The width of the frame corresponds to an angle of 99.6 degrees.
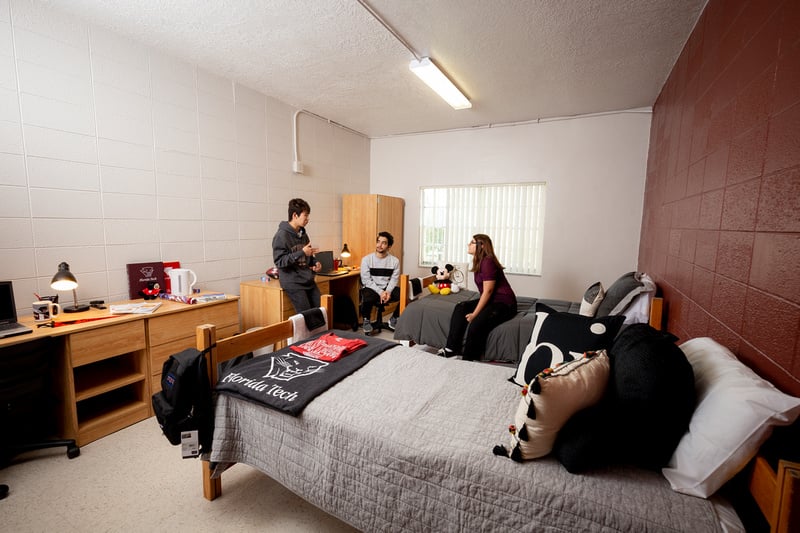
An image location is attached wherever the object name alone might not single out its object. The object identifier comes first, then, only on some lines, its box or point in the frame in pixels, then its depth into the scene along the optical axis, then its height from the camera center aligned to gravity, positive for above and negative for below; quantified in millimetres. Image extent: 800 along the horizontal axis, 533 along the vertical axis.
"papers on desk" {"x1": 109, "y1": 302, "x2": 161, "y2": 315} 2389 -592
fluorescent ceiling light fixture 2857 +1398
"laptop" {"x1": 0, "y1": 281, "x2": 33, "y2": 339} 1930 -493
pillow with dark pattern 1584 -507
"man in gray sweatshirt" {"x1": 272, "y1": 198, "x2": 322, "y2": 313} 3230 -266
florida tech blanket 1497 -724
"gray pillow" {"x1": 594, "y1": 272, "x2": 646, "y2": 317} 2564 -462
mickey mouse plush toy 3838 -585
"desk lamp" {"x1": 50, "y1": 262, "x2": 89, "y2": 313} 2117 -346
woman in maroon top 2822 -664
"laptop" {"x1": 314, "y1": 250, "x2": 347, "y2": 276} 4172 -407
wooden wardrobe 4797 +159
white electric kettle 2811 -446
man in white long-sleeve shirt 4180 -588
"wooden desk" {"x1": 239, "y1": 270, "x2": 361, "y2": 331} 3367 -748
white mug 2117 -538
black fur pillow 1052 -591
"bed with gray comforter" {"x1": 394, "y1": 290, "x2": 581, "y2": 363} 2740 -830
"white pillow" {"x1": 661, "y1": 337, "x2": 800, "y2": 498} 879 -516
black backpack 1554 -806
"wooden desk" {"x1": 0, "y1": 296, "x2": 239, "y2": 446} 2057 -906
